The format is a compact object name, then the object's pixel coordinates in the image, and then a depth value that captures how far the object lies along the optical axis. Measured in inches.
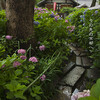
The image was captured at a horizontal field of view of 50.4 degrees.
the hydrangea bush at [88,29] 117.3
